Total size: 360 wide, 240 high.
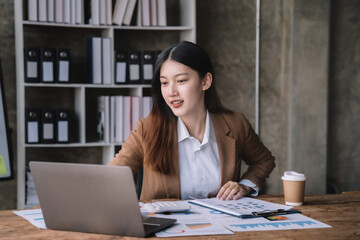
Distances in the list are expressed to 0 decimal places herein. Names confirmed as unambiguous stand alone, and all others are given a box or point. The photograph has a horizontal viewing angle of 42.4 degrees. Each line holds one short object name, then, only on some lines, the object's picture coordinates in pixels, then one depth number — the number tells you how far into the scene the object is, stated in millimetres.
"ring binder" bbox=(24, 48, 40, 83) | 3420
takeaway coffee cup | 1747
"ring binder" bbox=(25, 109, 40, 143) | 3438
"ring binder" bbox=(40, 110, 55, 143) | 3471
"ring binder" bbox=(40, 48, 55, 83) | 3447
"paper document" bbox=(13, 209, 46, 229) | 1462
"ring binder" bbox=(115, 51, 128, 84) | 3666
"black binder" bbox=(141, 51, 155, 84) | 3725
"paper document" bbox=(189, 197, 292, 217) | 1604
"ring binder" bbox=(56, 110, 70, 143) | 3516
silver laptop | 1264
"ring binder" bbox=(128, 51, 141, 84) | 3701
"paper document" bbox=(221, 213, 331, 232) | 1415
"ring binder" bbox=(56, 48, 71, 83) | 3504
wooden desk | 1326
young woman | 2109
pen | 1548
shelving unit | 3436
